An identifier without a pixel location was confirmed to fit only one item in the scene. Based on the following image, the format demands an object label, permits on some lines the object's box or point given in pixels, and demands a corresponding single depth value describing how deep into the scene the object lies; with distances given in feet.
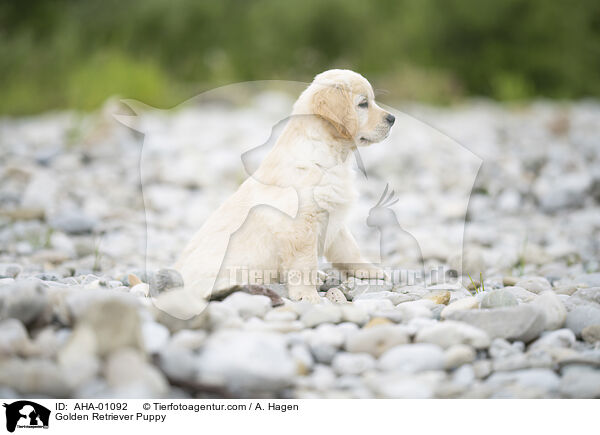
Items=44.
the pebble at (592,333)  7.41
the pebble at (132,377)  5.95
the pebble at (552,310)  7.43
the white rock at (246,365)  6.09
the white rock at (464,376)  6.50
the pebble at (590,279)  9.86
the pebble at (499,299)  7.79
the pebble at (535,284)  9.58
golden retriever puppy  8.91
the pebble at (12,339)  6.15
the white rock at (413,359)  6.62
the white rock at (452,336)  6.98
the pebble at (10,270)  10.50
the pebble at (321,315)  7.54
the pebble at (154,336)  6.49
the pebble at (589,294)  8.58
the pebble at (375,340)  6.91
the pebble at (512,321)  7.22
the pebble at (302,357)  6.58
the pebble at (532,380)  6.37
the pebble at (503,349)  6.96
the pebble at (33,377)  5.92
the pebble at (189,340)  6.55
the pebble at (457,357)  6.68
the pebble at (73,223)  14.56
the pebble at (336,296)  9.09
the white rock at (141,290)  8.92
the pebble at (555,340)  7.15
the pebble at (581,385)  6.29
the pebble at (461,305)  7.91
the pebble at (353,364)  6.66
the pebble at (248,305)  7.72
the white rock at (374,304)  8.20
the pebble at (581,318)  7.52
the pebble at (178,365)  6.18
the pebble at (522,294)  8.58
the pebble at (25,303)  6.75
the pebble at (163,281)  8.64
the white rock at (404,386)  6.32
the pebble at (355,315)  7.66
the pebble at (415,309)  7.82
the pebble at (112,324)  6.18
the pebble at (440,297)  8.80
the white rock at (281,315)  7.56
